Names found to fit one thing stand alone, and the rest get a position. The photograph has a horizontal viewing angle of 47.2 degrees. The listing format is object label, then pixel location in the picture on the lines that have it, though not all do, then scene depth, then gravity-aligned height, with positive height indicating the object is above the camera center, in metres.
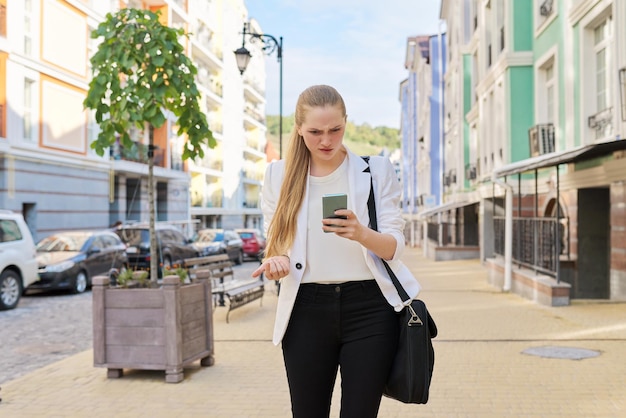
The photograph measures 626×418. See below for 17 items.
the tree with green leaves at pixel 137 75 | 7.84 +1.61
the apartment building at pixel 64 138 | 23.19 +3.18
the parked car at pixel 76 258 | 15.73 -0.89
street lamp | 18.88 +4.47
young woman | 2.78 -0.22
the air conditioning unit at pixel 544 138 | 17.83 +2.04
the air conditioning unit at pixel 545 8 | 17.64 +5.32
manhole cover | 7.88 -1.50
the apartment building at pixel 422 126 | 44.12 +6.94
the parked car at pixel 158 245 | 19.53 -0.72
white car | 13.24 -0.74
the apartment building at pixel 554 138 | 13.17 +1.97
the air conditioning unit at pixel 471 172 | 28.01 +1.92
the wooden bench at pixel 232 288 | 11.59 -1.18
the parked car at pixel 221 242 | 25.31 -0.83
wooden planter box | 6.85 -1.05
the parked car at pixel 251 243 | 30.41 -0.98
